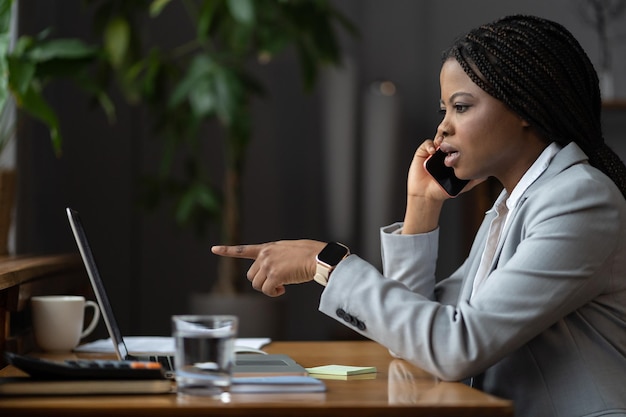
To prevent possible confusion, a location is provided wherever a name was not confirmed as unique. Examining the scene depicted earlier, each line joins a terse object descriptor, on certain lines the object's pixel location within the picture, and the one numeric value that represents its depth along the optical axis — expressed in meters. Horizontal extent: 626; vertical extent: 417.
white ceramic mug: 4.20
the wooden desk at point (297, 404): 3.44
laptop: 3.79
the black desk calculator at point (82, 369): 3.53
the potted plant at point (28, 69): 4.72
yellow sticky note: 3.79
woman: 3.68
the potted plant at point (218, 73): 6.44
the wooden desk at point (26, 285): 4.07
